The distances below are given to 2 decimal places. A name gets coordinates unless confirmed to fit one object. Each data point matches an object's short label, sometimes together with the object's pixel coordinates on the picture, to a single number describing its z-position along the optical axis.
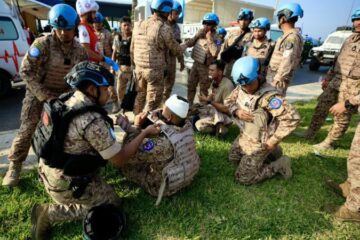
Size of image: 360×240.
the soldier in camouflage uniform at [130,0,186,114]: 3.78
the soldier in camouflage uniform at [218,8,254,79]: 4.79
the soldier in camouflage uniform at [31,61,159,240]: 1.94
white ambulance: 5.57
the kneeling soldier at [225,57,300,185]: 2.76
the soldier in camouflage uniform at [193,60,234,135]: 3.92
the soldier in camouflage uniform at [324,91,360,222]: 2.50
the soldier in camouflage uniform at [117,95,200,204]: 2.54
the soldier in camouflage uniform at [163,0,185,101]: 4.89
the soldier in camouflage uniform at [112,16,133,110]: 5.29
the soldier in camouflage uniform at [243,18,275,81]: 4.21
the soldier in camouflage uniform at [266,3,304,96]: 3.56
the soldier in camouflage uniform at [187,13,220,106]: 4.88
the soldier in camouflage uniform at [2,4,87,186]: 2.48
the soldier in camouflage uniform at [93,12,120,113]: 5.34
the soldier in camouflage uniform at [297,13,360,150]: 3.60
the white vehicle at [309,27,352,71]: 12.28
